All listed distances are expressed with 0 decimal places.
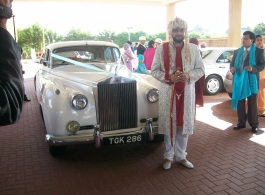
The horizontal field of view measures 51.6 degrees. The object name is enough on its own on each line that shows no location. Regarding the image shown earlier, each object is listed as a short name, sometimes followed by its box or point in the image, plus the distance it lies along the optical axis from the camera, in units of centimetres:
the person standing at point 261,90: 666
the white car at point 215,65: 958
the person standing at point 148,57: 881
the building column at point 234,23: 1394
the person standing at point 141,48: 1089
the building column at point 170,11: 2030
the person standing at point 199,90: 475
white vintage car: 402
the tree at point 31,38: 2548
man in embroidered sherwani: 387
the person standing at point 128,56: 1027
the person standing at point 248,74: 547
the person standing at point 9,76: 121
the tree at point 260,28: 2541
